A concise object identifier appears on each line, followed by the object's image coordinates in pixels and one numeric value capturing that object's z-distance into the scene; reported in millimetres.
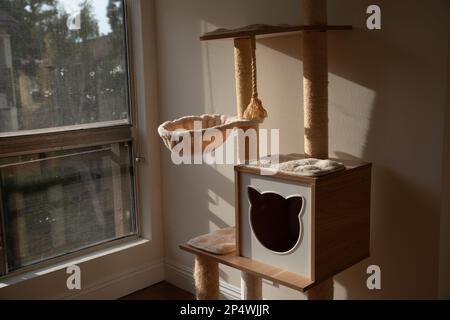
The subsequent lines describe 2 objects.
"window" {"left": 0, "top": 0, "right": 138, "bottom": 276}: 2312
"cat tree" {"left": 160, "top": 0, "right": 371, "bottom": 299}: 1658
